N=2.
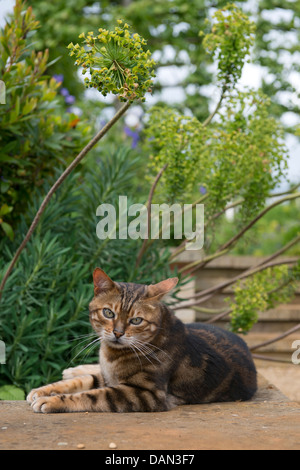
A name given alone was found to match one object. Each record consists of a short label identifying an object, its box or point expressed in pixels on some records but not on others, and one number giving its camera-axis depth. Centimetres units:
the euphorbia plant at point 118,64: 266
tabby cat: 293
